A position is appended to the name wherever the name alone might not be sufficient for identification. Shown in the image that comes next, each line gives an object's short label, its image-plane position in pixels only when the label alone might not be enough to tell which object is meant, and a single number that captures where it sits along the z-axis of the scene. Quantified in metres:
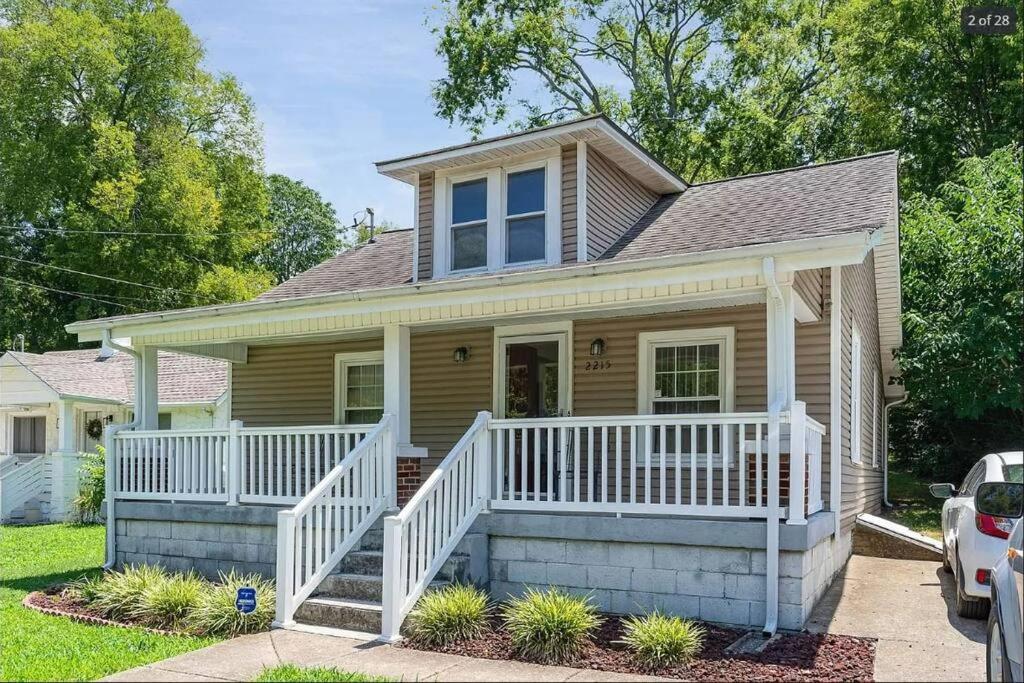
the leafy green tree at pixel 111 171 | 27.27
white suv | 6.70
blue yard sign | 7.30
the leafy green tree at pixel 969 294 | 13.73
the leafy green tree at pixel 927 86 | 19.48
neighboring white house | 19.12
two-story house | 7.09
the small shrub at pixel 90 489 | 17.16
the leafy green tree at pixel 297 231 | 42.19
